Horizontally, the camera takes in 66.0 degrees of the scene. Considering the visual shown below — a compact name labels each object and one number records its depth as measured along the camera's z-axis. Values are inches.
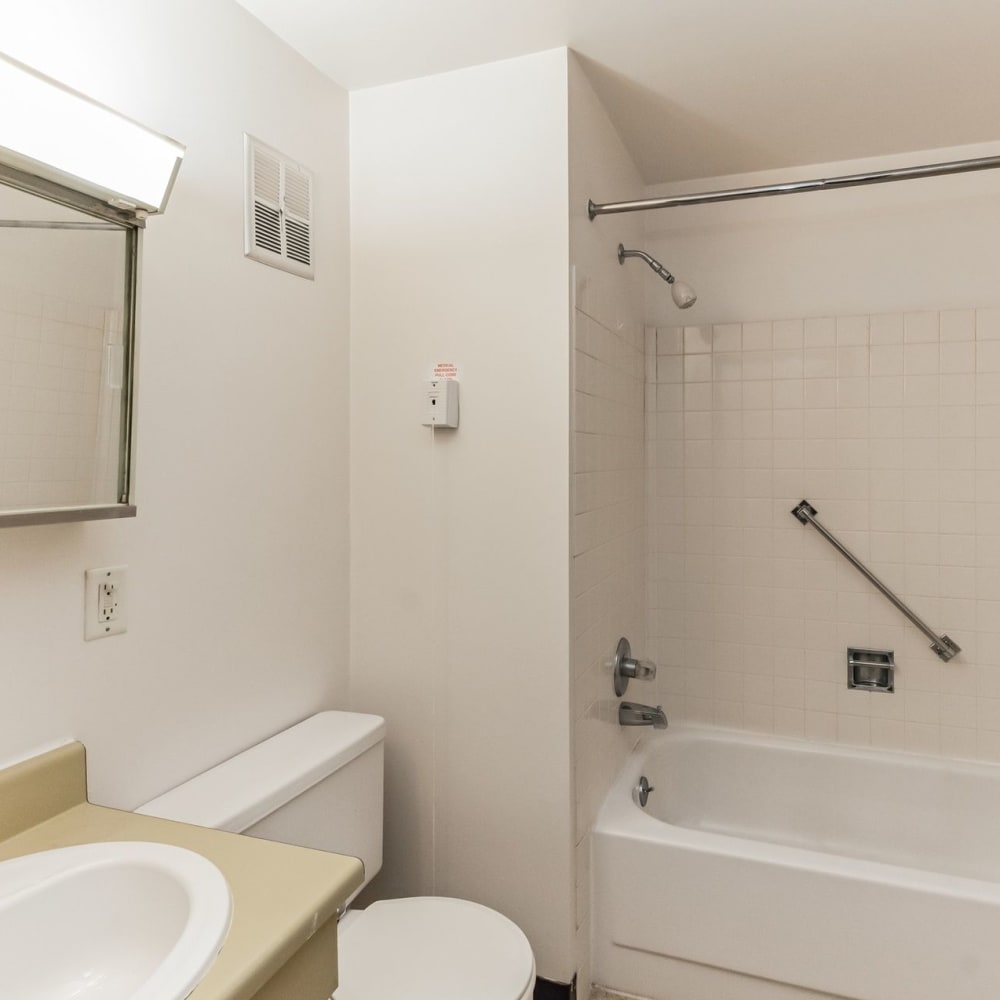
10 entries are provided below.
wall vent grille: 63.9
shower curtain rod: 71.0
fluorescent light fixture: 40.1
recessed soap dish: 96.3
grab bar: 93.1
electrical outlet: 50.2
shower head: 85.9
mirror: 42.9
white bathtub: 67.4
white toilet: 54.7
